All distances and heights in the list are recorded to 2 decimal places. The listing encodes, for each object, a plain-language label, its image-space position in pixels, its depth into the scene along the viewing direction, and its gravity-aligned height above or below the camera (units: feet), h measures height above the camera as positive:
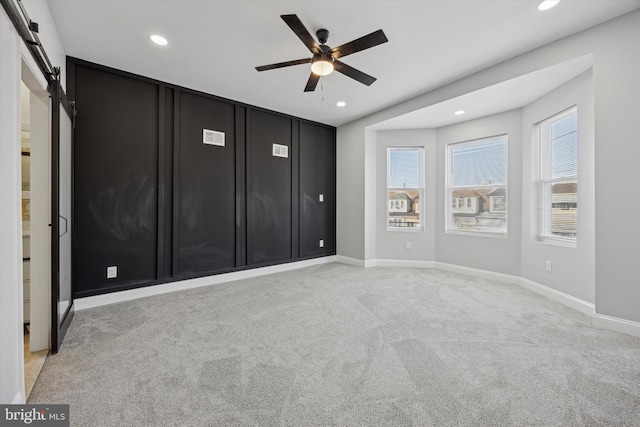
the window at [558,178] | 10.85 +1.49
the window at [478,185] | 14.49 +1.56
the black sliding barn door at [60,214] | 7.11 -0.10
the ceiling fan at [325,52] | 7.33 +4.84
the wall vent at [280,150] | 16.20 +3.71
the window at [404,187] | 17.49 +1.67
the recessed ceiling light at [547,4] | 7.52 +5.86
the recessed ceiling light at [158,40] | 9.04 +5.81
